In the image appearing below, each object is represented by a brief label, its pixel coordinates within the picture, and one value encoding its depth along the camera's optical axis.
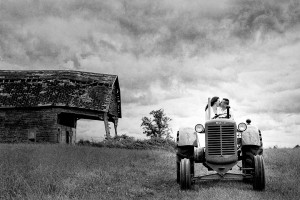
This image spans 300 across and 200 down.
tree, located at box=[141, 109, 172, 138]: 42.69
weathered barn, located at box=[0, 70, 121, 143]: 26.64
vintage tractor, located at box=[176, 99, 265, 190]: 7.89
